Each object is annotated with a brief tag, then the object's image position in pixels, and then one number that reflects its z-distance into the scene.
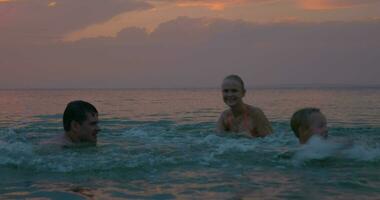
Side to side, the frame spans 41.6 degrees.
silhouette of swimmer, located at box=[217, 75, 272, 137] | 8.75
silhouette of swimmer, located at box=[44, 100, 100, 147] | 6.80
